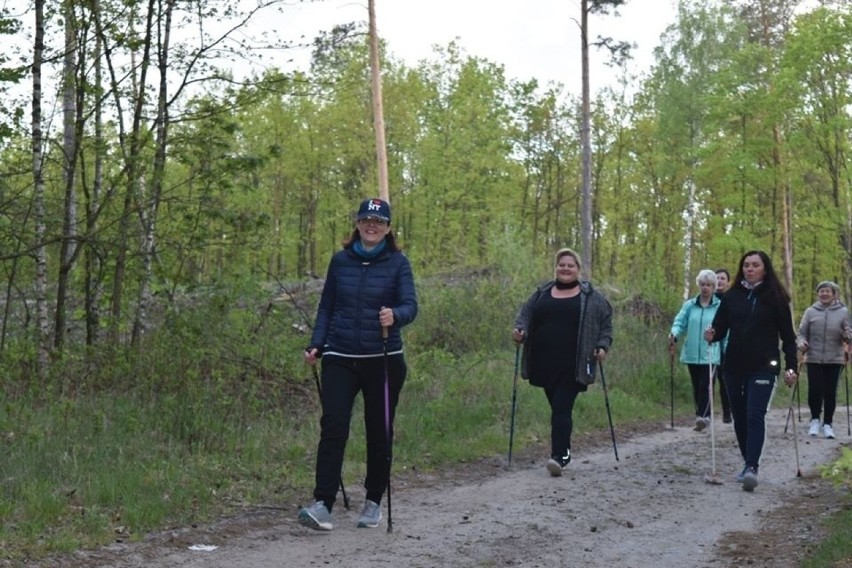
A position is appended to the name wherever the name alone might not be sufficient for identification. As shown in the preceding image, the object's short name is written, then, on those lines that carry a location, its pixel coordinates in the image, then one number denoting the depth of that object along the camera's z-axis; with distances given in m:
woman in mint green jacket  13.52
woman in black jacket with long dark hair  9.38
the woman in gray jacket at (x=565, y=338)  9.89
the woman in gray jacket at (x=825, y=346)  13.66
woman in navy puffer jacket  7.14
